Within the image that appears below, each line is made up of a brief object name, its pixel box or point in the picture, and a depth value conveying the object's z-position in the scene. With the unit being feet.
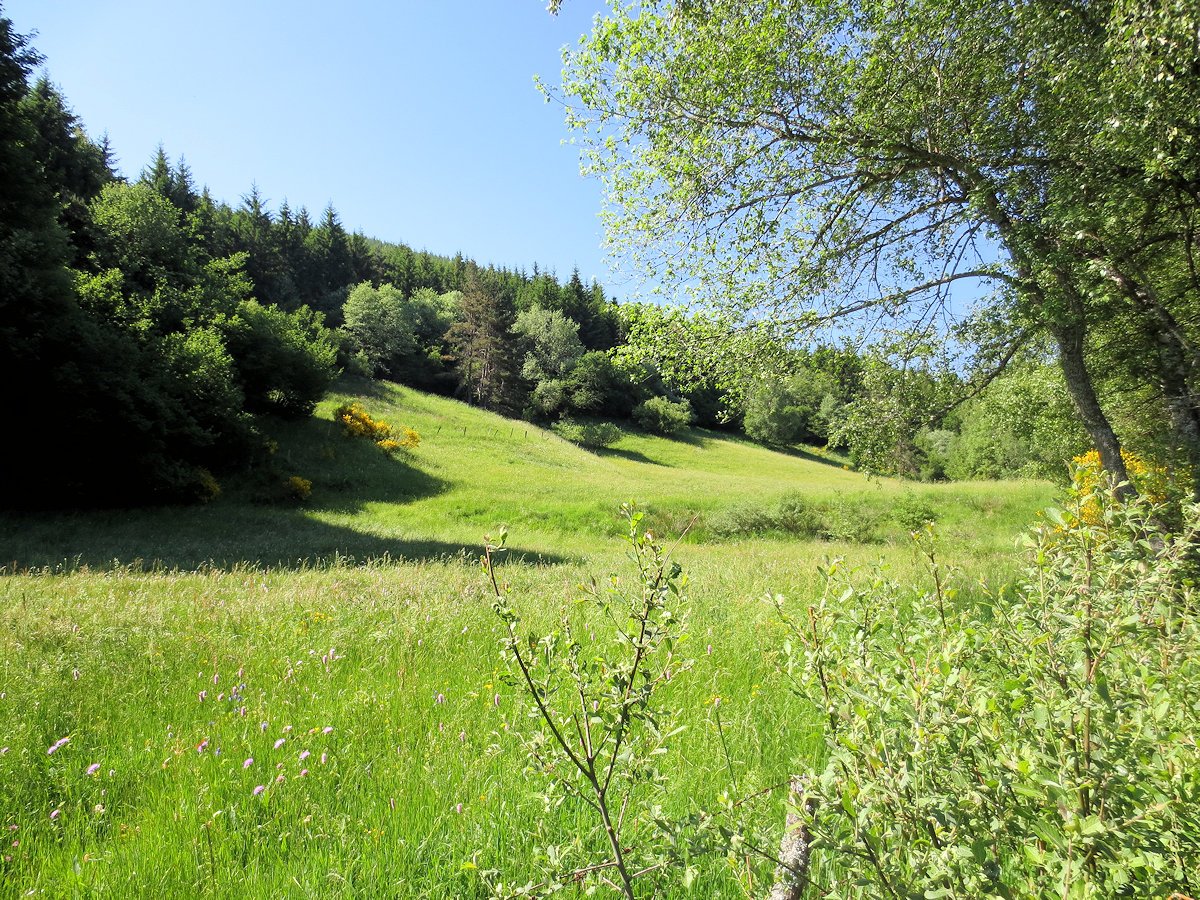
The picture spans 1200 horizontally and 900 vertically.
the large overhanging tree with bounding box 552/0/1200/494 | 19.76
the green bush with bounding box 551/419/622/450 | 180.65
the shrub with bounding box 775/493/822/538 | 78.28
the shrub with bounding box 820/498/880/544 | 74.28
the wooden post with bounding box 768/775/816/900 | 5.31
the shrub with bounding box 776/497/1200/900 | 3.58
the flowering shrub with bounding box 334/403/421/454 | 105.81
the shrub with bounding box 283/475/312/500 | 78.79
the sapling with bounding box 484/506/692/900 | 5.13
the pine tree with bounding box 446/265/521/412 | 197.06
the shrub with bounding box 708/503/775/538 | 76.38
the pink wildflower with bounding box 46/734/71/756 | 10.05
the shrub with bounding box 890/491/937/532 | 70.95
